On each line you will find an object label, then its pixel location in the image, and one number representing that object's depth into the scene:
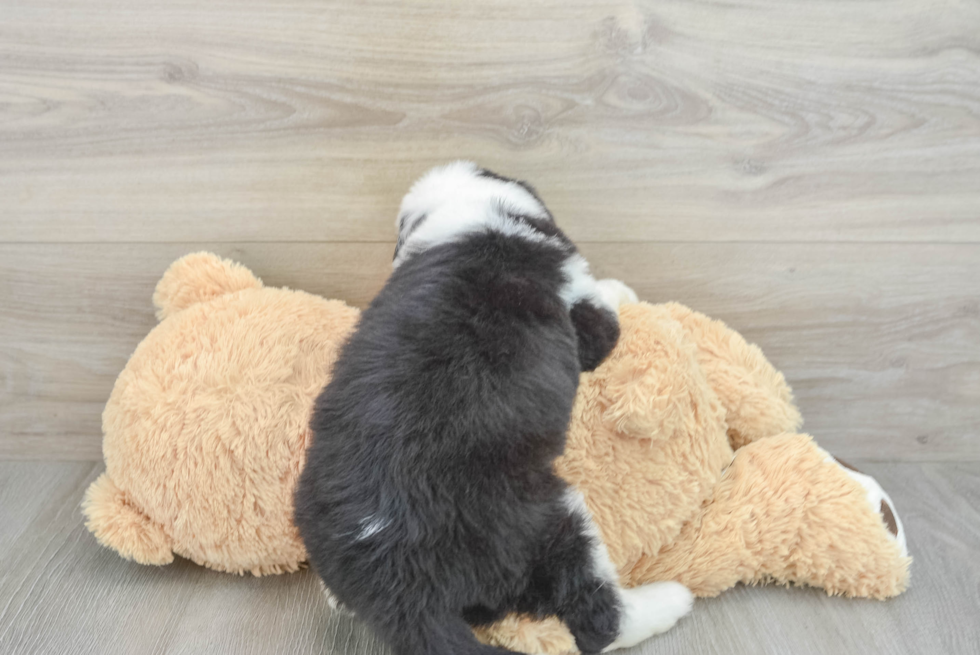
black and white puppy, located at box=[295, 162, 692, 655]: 0.65
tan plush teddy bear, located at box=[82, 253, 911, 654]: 0.73
